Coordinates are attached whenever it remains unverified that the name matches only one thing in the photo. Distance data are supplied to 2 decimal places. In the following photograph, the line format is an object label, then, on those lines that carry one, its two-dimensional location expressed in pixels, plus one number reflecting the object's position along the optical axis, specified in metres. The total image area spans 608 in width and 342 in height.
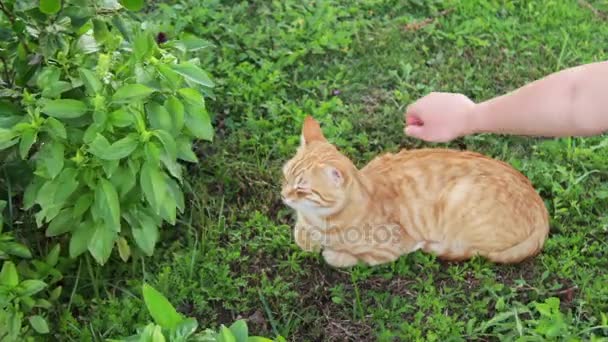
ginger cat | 3.22
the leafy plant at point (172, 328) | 2.03
